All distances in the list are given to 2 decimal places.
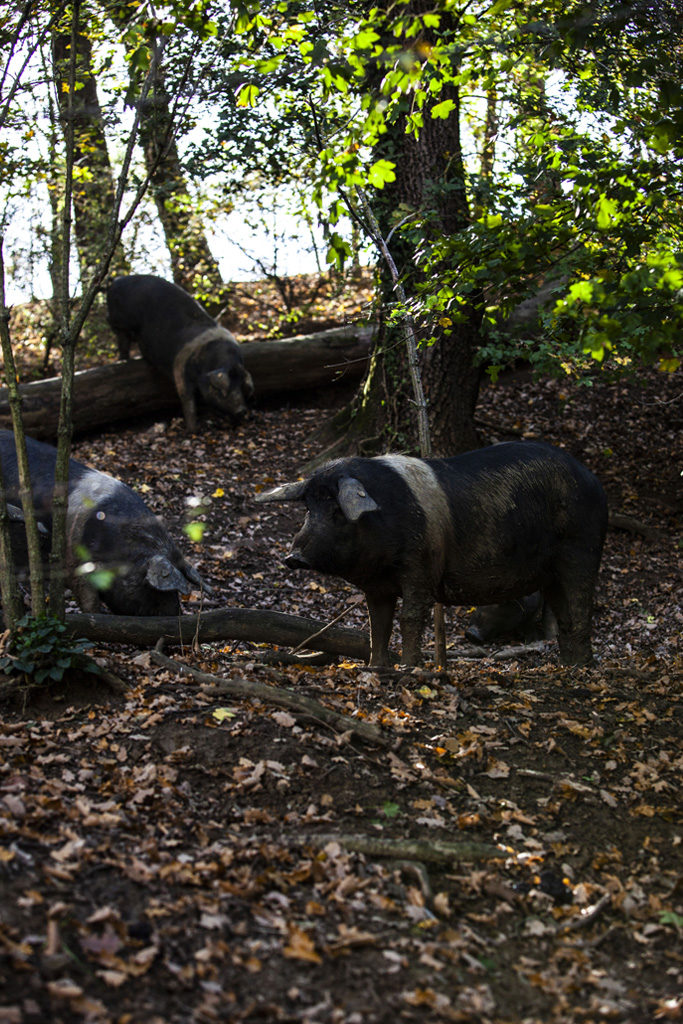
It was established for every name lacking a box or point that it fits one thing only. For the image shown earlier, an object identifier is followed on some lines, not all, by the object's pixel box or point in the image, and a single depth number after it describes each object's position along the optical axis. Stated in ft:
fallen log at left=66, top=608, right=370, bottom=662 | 25.50
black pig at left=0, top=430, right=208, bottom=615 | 31.55
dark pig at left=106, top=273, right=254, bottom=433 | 50.85
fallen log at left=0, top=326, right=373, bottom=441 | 49.60
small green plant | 19.89
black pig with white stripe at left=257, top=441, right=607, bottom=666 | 24.76
